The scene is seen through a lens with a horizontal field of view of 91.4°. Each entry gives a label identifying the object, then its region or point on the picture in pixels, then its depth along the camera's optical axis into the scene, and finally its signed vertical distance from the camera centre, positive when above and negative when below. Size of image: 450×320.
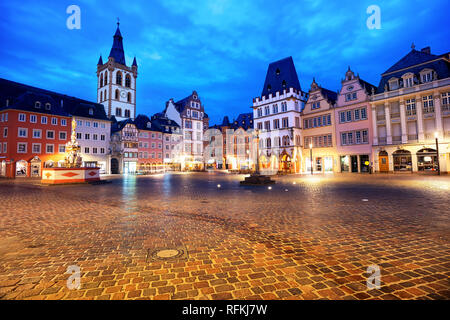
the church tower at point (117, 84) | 58.97 +24.97
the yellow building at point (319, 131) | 39.25 +6.83
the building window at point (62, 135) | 39.94 +7.05
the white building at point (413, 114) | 28.31 +7.23
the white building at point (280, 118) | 42.53 +10.52
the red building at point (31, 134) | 34.71 +6.87
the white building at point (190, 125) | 62.22 +13.33
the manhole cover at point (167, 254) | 3.96 -1.54
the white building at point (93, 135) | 43.94 +7.85
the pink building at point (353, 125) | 34.97 +6.89
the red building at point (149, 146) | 52.85 +6.40
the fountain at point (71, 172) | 20.36 +0.17
